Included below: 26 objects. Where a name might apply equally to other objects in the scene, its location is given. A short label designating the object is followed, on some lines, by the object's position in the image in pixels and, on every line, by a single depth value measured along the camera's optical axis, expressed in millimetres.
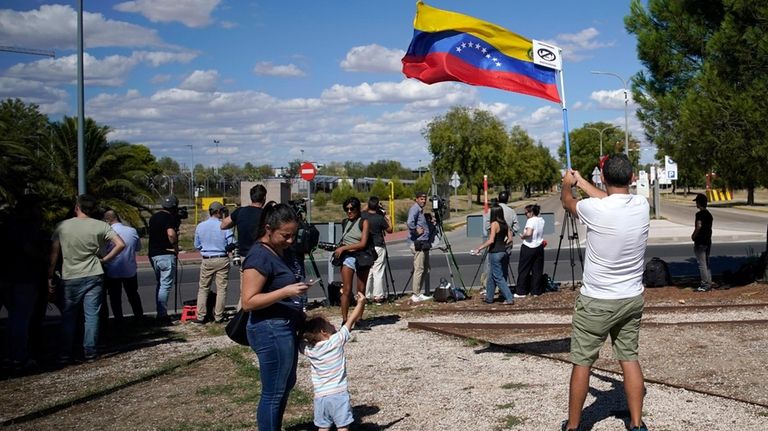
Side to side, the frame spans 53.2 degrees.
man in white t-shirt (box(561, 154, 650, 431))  5051
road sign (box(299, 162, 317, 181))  23000
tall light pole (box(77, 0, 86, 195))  17508
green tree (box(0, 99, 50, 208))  19578
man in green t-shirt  8297
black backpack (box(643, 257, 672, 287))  13328
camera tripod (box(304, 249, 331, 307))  12586
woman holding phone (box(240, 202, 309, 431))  4801
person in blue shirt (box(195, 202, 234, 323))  11000
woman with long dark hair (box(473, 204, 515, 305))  11906
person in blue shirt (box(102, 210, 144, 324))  10750
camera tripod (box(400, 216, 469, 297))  13570
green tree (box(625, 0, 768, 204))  11797
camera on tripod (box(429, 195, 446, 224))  14219
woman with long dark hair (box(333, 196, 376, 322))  9789
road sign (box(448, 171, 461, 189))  44938
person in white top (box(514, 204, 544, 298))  12430
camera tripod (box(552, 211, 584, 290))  13618
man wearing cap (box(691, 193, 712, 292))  12484
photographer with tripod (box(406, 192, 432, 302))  12922
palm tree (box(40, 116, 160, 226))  27578
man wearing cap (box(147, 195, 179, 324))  11062
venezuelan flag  8258
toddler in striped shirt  5359
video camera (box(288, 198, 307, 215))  10425
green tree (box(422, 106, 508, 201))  68125
